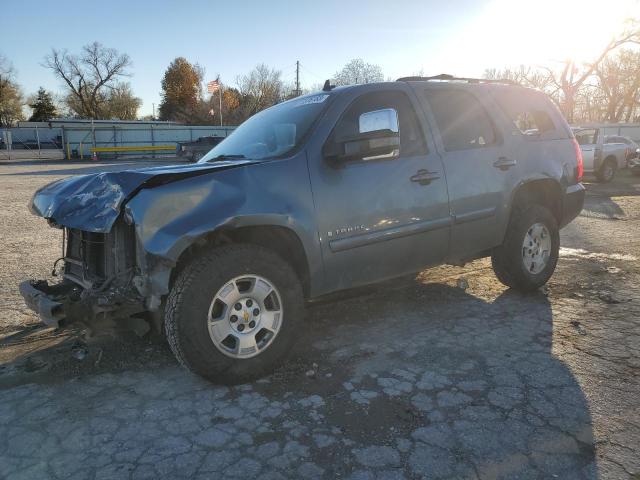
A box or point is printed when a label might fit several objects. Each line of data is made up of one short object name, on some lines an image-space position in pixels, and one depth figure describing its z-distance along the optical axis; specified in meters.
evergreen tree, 79.94
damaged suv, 2.82
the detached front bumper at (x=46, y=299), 2.82
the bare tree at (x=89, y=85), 70.81
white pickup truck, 15.75
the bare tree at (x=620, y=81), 47.12
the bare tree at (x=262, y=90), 66.62
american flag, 39.41
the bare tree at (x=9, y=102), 63.41
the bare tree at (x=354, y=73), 52.38
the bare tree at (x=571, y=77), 32.00
